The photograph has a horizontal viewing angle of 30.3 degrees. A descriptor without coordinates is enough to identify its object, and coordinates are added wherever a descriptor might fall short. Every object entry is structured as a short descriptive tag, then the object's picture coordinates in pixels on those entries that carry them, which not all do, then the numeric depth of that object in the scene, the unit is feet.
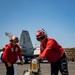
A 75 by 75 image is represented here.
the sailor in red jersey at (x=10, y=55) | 15.88
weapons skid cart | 11.56
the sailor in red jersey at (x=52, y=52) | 11.92
